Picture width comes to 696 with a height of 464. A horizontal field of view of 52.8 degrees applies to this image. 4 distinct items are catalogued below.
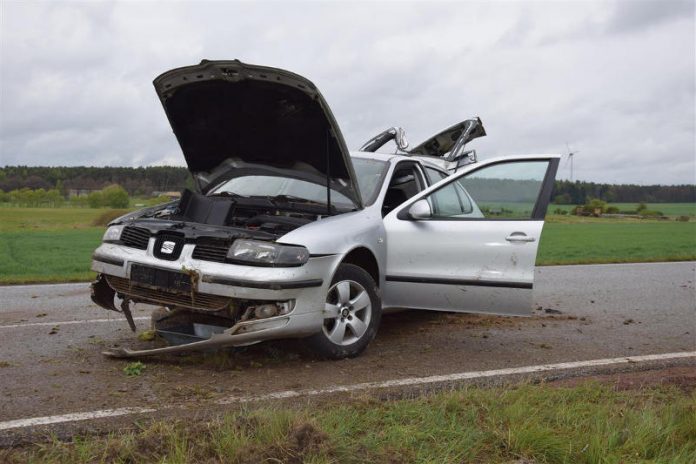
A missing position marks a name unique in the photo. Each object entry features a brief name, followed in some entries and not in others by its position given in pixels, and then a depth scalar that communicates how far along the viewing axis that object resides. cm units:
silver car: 479
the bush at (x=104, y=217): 3893
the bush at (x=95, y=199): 5003
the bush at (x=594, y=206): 7962
